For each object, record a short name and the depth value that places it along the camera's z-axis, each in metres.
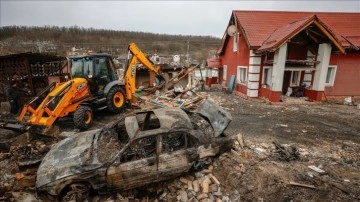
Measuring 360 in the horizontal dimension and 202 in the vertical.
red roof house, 12.58
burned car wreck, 4.36
